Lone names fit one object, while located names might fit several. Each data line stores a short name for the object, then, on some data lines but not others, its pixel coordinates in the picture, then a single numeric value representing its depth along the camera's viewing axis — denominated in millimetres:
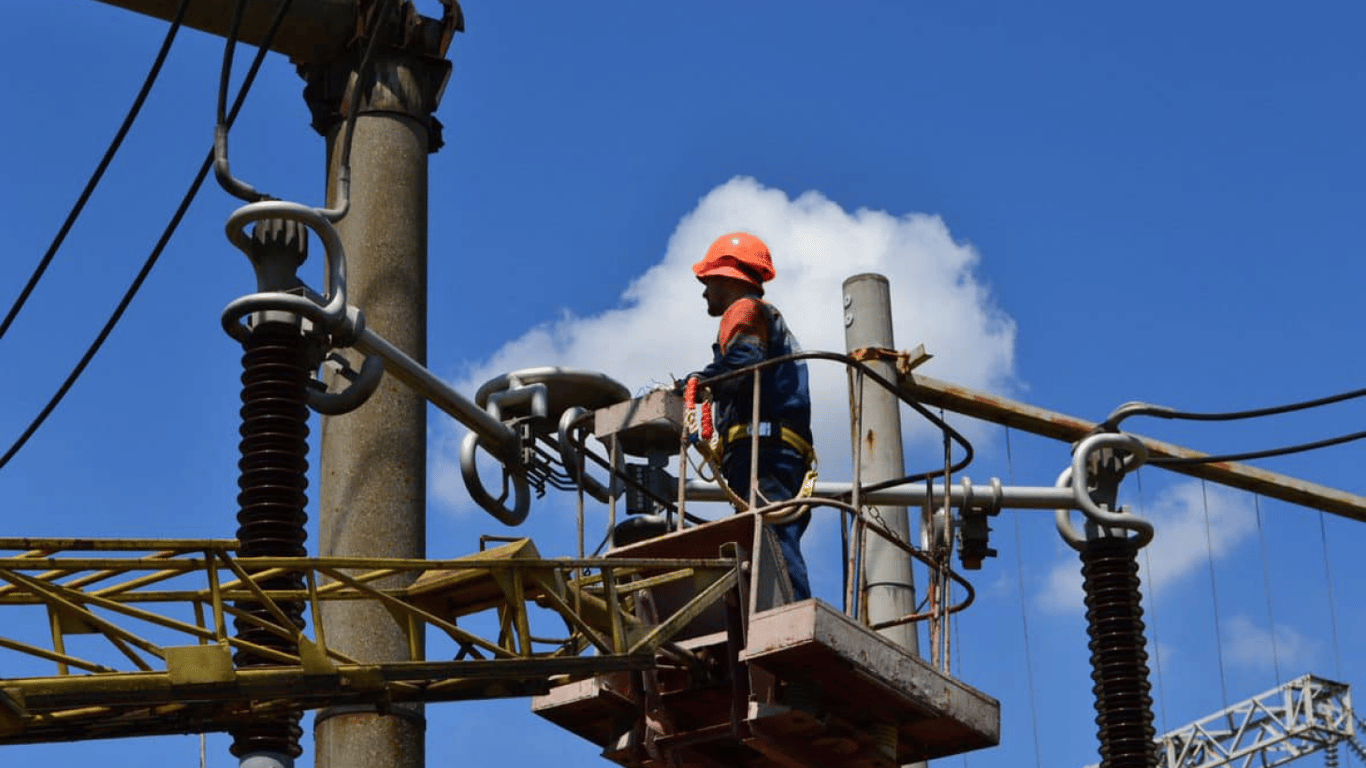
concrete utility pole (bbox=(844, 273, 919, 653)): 17062
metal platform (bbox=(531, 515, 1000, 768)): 12133
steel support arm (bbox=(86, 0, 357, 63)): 14672
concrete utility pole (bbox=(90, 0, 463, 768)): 13680
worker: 12828
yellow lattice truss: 10961
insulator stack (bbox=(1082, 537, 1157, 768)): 14789
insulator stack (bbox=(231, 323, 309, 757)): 11430
